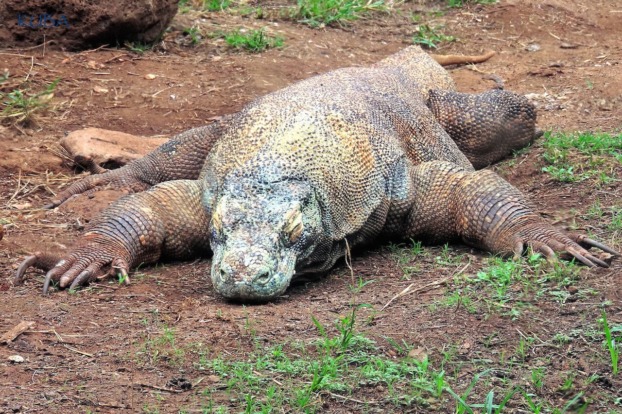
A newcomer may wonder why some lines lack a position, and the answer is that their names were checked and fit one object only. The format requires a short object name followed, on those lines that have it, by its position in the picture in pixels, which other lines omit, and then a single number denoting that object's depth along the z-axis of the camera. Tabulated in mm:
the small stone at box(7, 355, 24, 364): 7562
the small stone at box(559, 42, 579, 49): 20000
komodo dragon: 9242
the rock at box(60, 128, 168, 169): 13844
